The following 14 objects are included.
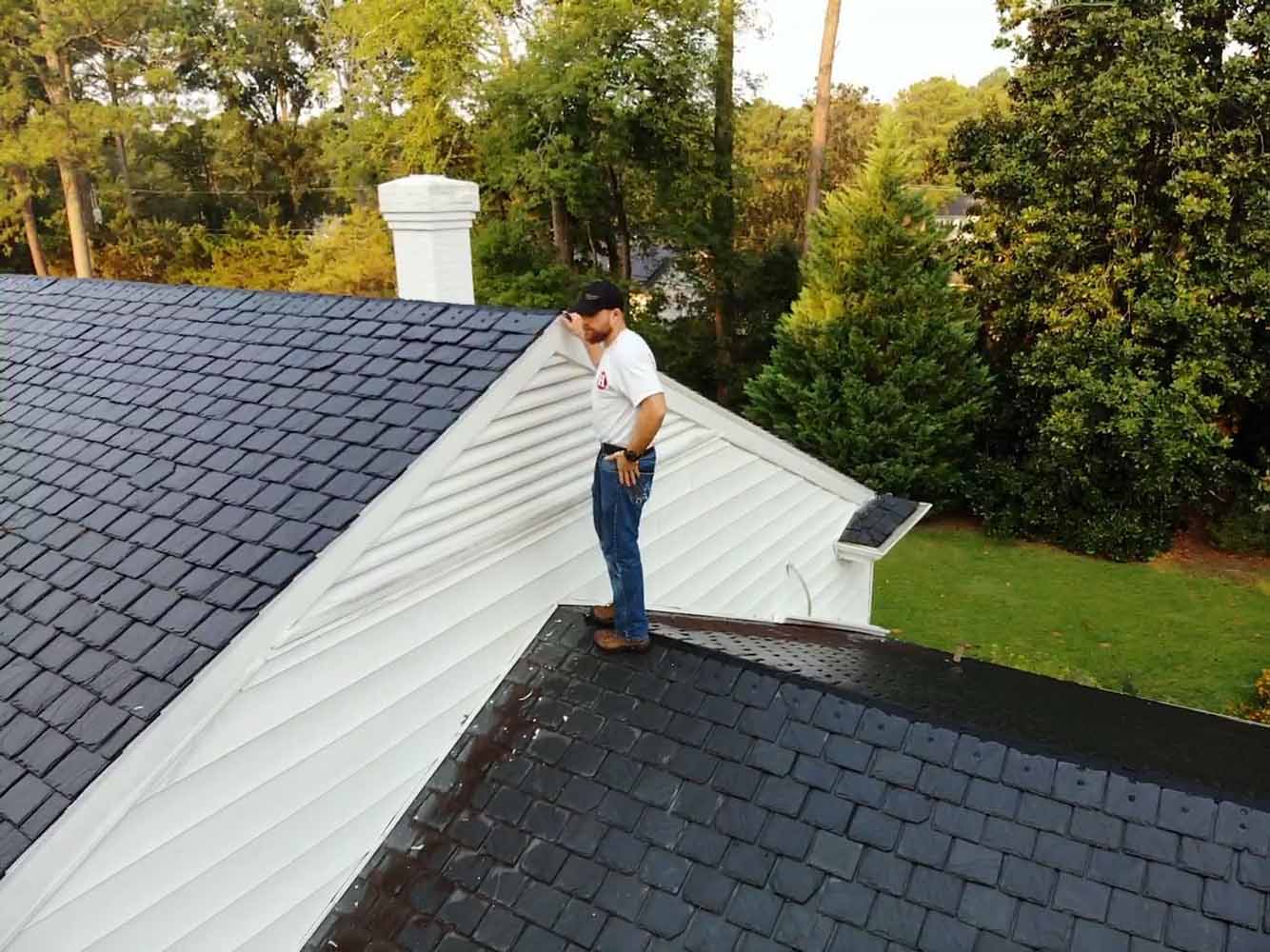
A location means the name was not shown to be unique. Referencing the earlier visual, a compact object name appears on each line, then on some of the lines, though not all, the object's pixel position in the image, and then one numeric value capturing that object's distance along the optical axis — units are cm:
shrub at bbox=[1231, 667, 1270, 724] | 1214
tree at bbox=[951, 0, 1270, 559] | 1631
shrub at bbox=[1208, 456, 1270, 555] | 1831
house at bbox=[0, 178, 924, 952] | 350
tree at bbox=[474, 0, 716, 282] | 2248
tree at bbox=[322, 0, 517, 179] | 2400
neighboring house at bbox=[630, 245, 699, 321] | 2694
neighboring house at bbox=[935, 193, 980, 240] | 4629
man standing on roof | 474
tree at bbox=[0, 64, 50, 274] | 2825
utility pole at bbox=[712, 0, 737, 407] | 2433
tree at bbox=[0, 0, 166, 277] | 2844
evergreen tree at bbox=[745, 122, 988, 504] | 1858
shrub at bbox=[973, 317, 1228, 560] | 1697
